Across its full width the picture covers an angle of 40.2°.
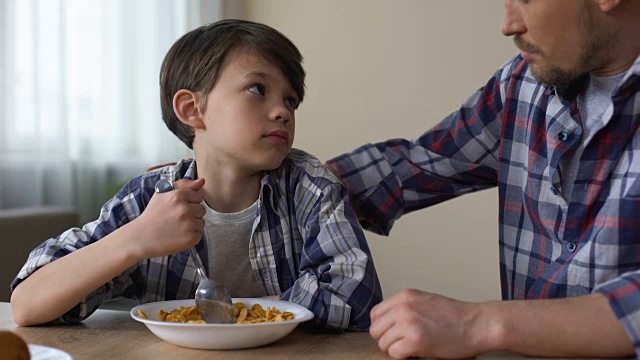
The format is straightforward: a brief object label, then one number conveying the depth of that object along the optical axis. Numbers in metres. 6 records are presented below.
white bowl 1.09
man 1.07
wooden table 1.11
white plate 0.98
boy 1.29
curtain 3.09
